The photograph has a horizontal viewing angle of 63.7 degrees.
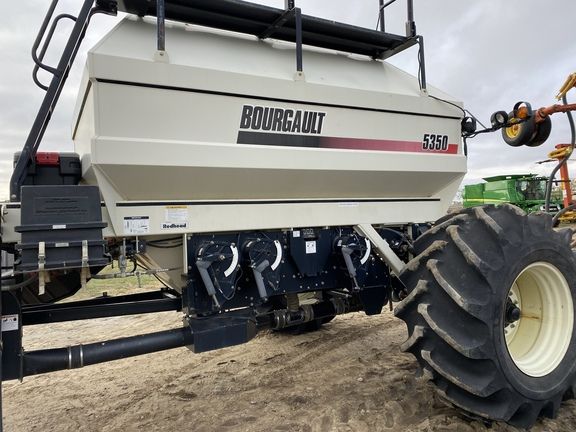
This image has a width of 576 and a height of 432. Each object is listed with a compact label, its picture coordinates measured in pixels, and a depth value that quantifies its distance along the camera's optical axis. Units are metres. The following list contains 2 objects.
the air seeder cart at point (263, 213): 2.84
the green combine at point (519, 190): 20.47
